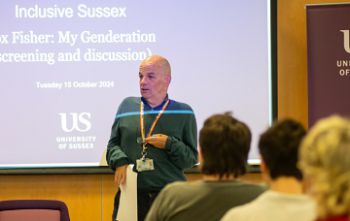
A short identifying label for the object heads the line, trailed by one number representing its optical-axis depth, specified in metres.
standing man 6.69
